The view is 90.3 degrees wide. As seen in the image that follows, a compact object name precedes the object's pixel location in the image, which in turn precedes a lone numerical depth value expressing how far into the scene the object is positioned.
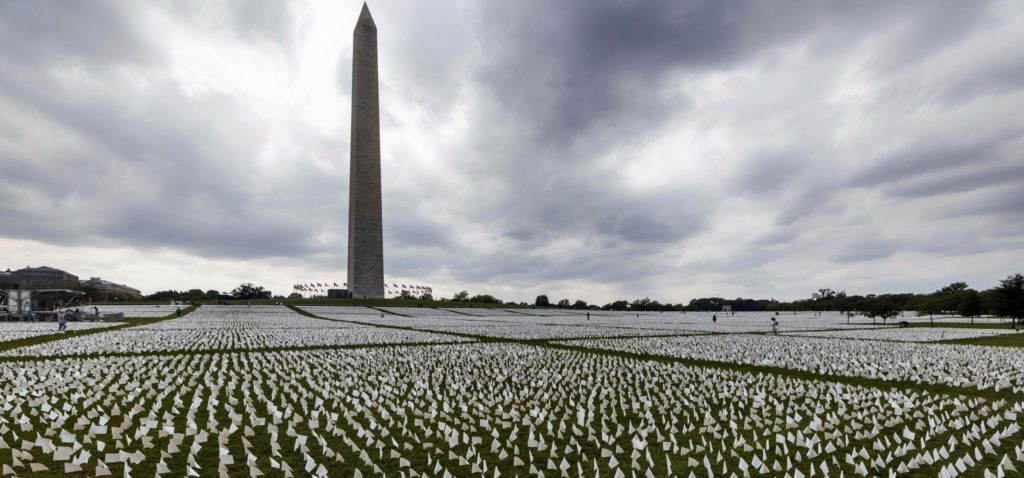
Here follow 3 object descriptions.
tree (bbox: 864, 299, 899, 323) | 48.75
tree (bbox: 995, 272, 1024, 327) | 42.22
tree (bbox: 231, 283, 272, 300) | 123.69
